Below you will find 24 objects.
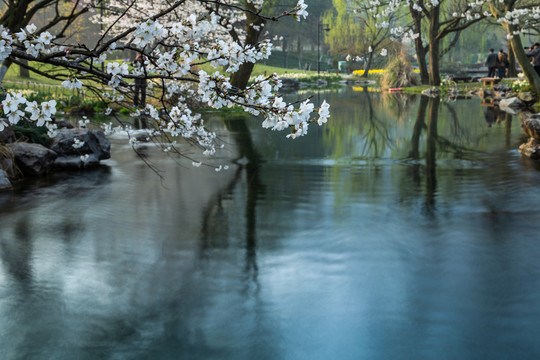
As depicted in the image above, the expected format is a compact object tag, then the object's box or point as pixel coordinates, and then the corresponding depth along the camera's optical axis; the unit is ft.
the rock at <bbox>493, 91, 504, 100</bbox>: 92.84
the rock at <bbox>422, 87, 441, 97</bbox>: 112.37
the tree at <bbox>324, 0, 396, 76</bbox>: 213.66
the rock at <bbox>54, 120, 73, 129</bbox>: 48.59
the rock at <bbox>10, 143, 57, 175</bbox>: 35.24
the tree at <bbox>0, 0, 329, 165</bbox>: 14.26
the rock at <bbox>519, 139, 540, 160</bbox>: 38.63
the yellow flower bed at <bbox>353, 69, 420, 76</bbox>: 233.14
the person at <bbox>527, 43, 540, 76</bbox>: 86.74
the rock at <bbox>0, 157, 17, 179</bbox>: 33.83
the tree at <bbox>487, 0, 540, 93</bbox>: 68.18
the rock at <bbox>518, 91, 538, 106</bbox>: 77.36
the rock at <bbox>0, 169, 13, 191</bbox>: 31.45
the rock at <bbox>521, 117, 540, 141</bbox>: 40.37
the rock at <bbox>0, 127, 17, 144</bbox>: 35.91
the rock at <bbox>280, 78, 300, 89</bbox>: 164.08
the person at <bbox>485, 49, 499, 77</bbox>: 120.88
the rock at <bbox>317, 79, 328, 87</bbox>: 181.06
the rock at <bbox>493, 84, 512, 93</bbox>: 102.00
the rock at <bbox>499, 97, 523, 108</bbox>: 78.79
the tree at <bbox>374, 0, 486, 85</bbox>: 112.27
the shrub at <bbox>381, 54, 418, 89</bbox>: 133.80
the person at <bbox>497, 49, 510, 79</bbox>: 119.85
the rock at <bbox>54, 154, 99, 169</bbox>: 37.65
